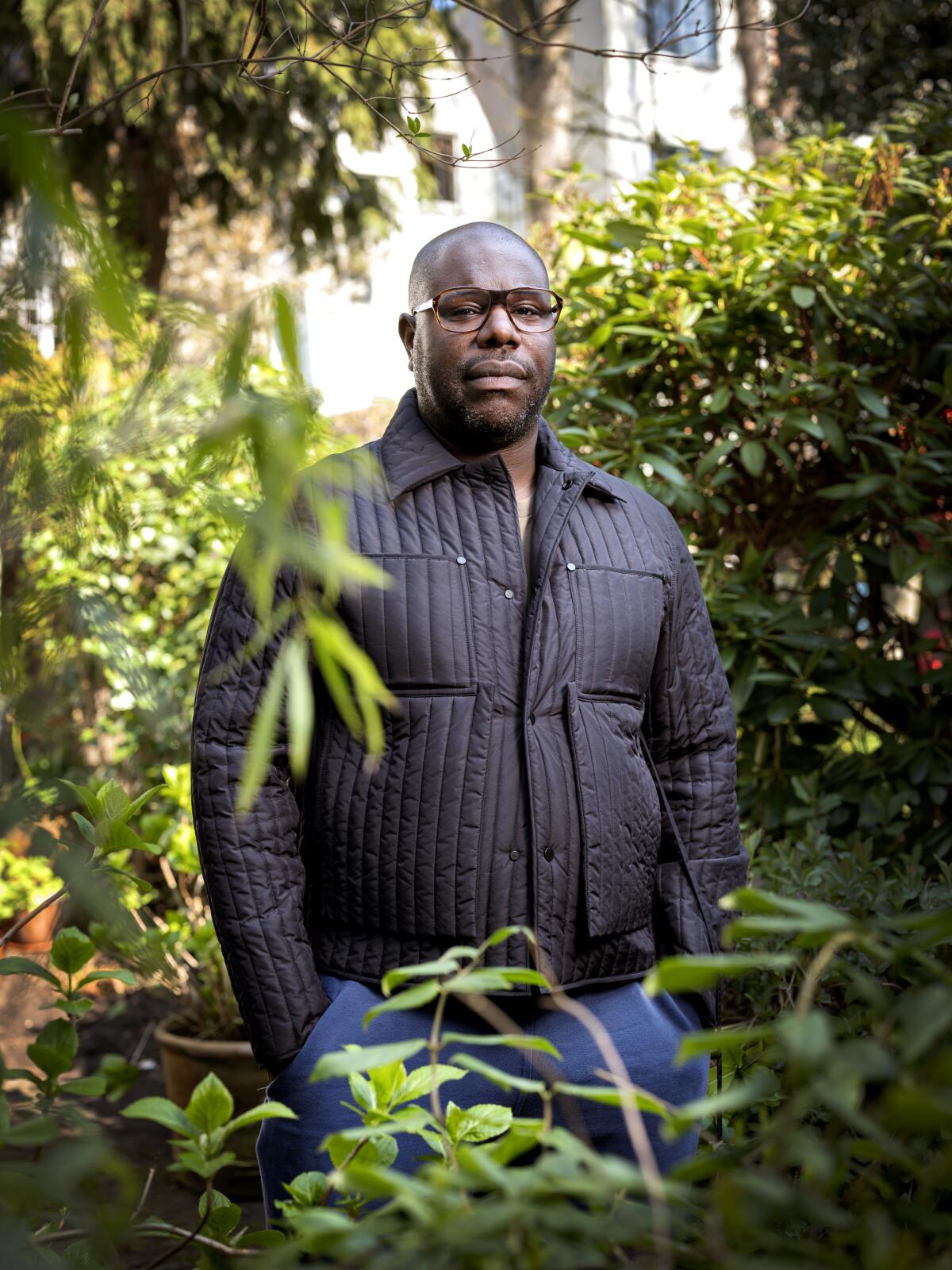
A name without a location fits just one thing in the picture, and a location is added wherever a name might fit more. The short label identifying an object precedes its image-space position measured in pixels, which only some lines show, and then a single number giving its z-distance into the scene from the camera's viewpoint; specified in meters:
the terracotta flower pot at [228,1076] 3.68
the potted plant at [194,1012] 3.74
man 2.01
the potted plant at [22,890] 5.56
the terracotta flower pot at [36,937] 5.97
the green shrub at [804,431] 3.36
